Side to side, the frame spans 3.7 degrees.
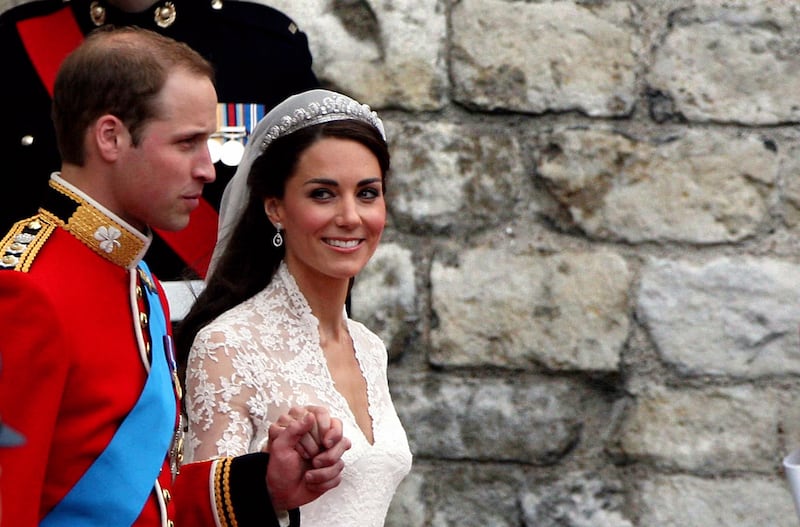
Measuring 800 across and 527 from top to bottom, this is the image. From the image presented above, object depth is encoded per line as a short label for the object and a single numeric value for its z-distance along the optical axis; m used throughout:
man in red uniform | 17.45
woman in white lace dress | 17.96
